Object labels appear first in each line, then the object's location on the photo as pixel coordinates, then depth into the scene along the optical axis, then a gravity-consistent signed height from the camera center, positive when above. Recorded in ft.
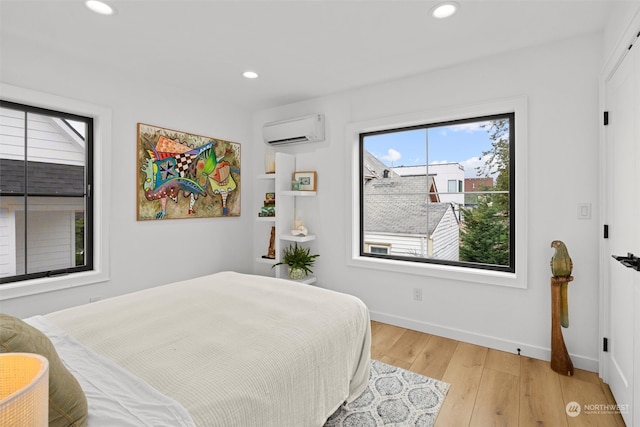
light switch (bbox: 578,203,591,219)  7.50 +0.06
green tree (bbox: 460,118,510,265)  9.07 +0.01
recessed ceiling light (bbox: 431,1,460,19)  6.39 +4.24
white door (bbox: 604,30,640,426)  5.29 -0.23
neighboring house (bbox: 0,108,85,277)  7.81 +0.59
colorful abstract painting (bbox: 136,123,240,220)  10.05 +1.35
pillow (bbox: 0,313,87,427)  2.55 -1.40
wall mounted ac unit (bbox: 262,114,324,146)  11.43 +3.14
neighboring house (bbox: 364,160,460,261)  10.09 -0.19
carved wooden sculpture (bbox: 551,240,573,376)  7.33 -2.10
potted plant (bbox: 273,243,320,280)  11.48 -1.79
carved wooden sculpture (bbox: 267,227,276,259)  12.75 -1.31
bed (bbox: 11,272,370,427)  3.38 -1.88
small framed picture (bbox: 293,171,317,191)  11.94 +1.30
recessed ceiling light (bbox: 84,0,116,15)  6.29 +4.22
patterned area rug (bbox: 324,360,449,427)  5.81 -3.80
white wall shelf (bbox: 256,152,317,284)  11.80 +0.25
